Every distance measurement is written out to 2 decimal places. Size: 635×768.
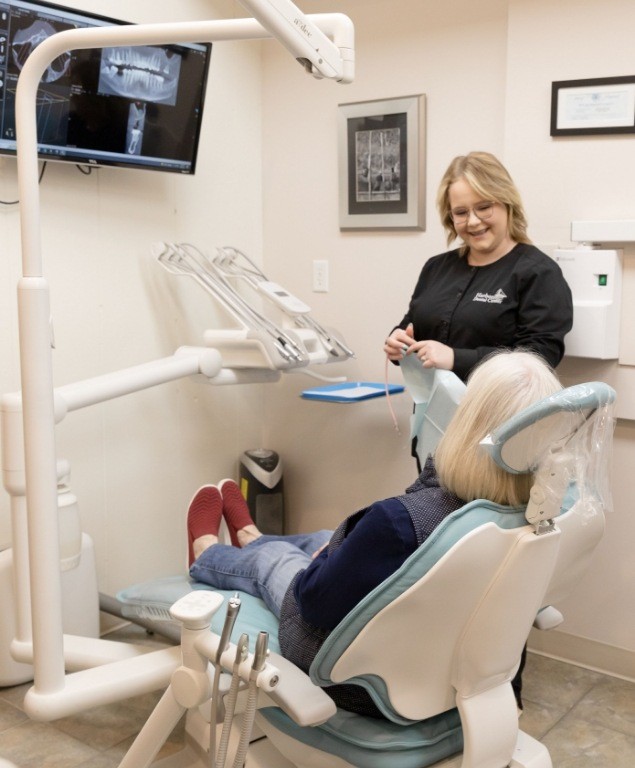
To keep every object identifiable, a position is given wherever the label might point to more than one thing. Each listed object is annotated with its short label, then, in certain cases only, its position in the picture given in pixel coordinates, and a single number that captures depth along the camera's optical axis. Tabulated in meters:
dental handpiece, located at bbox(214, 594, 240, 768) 1.56
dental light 1.33
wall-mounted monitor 2.40
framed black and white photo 3.04
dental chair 1.49
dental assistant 2.46
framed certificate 2.53
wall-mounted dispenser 2.55
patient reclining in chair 1.59
